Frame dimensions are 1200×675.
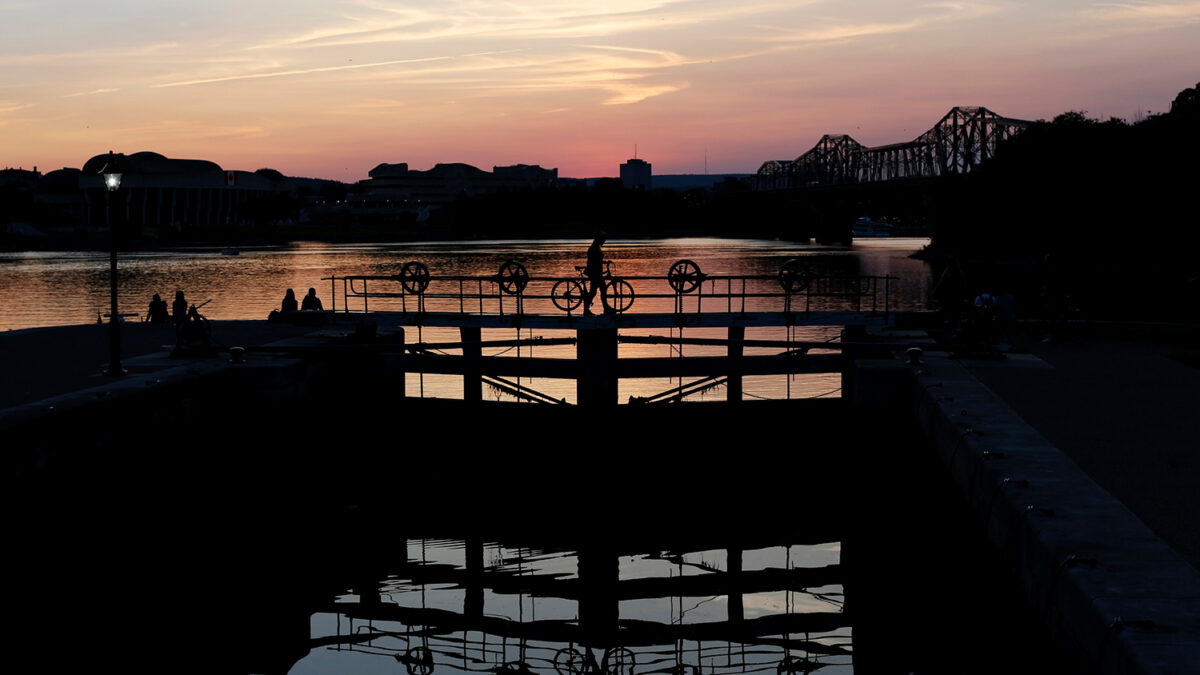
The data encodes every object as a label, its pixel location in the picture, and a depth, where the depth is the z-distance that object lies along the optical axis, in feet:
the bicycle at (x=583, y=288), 98.17
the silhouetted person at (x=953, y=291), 88.28
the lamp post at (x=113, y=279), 76.02
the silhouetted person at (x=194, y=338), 82.38
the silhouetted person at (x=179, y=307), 109.14
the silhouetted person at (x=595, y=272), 89.82
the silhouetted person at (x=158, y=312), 123.13
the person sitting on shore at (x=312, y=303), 111.57
